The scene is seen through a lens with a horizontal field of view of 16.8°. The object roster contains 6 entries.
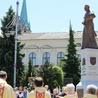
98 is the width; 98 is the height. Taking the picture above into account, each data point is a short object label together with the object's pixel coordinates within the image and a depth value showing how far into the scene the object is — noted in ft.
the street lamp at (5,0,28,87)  88.04
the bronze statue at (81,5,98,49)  67.15
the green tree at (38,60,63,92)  133.49
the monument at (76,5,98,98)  63.87
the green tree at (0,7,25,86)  122.83
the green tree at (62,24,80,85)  137.59
